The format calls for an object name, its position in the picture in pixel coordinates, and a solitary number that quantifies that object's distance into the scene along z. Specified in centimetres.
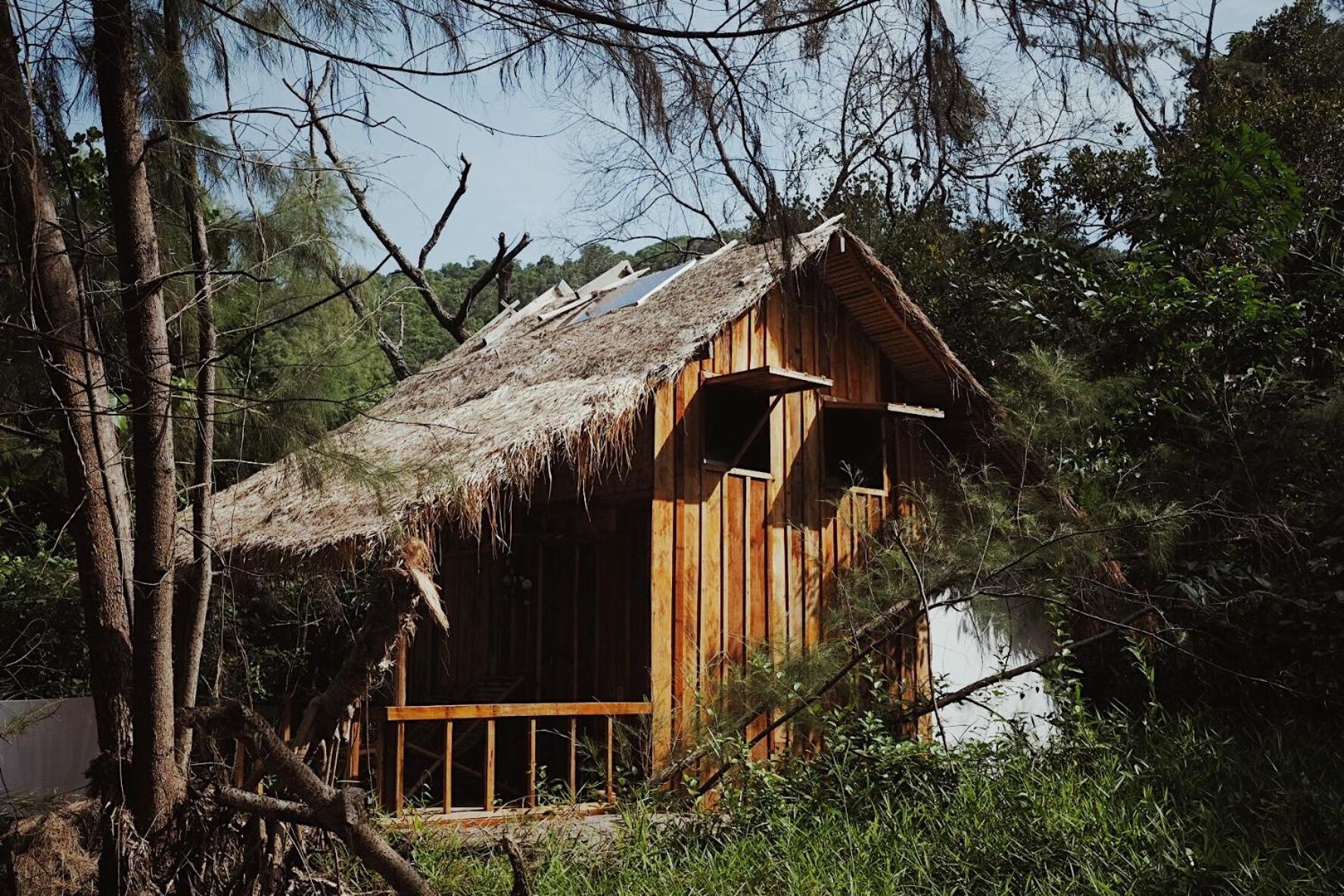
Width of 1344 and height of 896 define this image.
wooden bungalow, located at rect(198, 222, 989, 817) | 709
